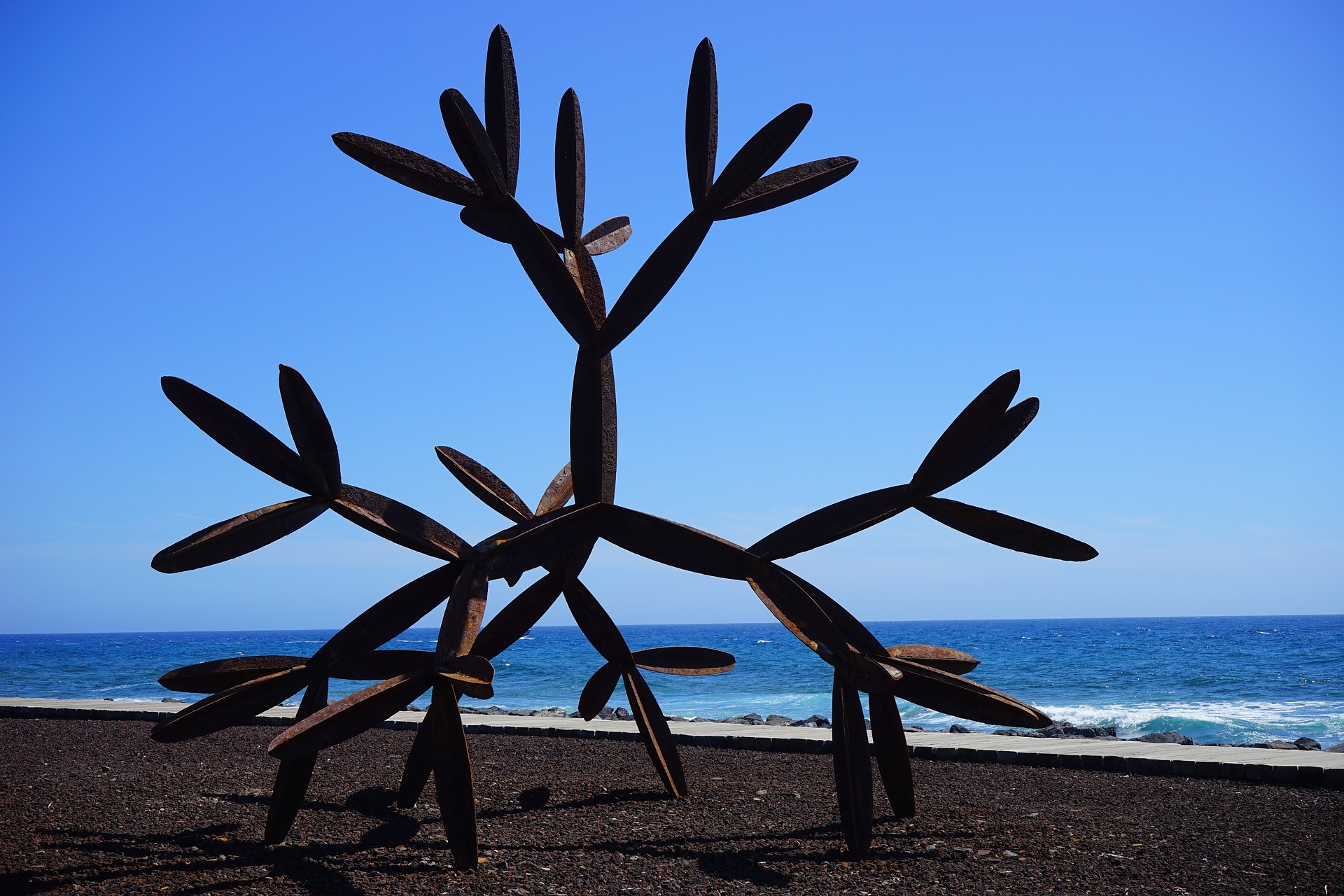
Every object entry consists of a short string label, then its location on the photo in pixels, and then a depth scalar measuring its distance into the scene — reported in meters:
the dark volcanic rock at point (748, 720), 13.55
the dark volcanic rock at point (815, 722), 12.81
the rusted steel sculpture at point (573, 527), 4.61
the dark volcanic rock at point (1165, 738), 11.16
